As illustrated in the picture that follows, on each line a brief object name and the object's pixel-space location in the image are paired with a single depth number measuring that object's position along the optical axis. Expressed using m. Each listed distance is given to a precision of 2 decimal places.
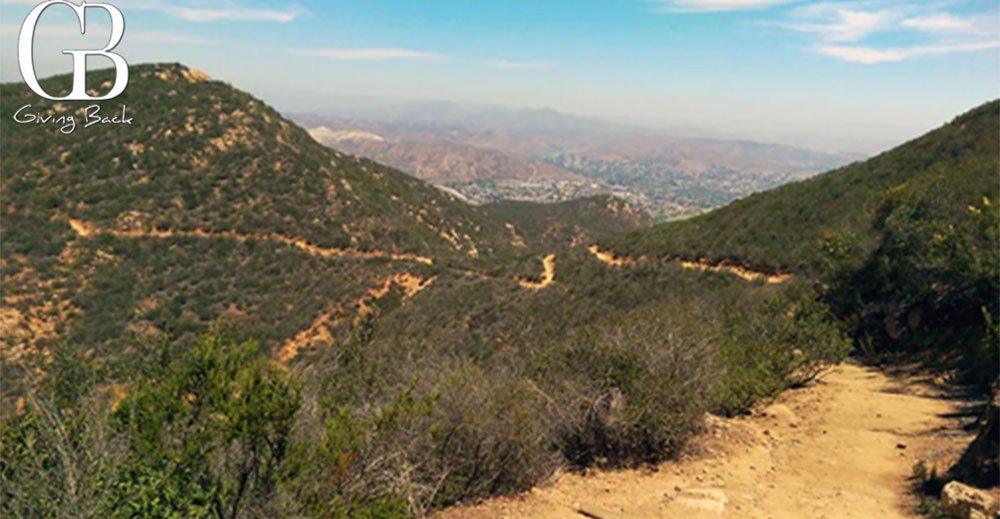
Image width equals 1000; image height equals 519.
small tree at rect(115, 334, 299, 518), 4.06
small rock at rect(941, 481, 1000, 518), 5.12
